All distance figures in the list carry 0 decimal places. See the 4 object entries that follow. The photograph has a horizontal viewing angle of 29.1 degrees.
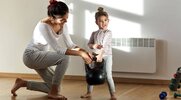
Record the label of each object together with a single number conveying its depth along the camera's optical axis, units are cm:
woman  276
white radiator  374
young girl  290
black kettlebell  272
